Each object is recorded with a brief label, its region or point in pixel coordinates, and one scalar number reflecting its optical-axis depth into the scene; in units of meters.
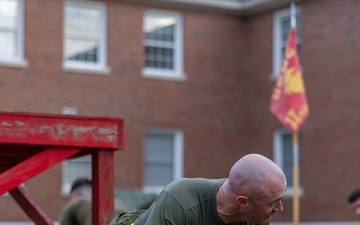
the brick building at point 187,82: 27.17
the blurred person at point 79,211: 10.50
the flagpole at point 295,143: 19.76
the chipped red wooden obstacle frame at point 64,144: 7.62
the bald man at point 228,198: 4.71
